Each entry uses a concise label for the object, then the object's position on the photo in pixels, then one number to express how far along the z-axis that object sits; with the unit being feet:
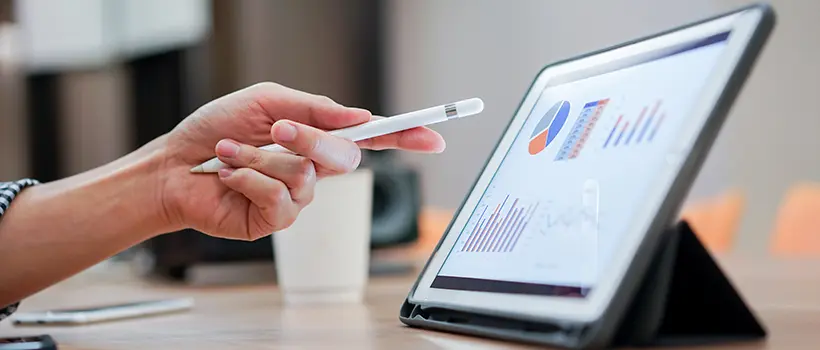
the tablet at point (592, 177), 1.70
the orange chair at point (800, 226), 7.06
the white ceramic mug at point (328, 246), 3.54
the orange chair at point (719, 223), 7.22
